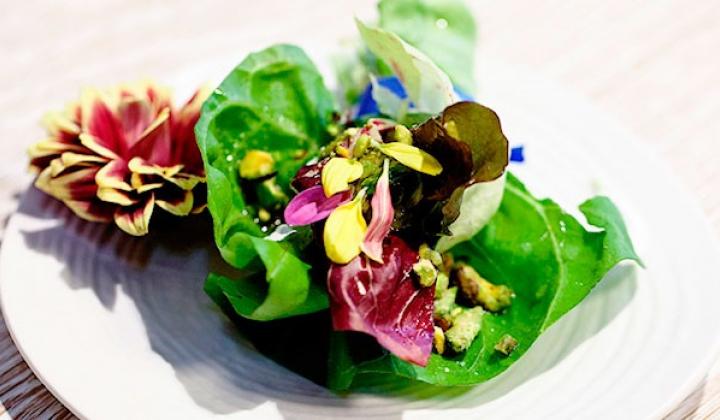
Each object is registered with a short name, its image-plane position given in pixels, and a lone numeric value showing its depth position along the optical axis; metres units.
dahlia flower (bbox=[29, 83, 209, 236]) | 0.54
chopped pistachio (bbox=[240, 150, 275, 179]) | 0.55
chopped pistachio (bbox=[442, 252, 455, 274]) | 0.54
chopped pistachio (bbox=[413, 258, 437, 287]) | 0.50
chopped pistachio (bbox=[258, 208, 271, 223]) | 0.55
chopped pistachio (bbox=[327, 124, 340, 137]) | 0.58
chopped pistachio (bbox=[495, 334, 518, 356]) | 0.52
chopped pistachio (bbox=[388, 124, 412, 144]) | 0.51
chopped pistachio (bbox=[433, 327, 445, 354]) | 0.52
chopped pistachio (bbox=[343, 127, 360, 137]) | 0.52
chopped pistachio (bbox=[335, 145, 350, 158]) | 0.51
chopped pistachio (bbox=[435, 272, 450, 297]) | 0.53
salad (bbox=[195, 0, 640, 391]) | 0.49
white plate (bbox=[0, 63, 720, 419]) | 0.50
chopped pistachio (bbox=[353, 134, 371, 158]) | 0.51
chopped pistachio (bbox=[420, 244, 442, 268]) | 0.51
